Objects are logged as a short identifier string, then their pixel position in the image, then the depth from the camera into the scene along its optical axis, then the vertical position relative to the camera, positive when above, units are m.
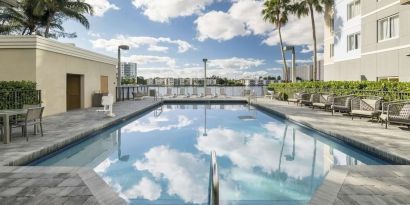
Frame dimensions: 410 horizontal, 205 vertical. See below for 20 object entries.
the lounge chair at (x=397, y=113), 9.23 -0.55
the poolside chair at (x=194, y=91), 29.04 +0.34
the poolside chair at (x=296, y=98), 18.93 -0.21
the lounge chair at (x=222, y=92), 28.66 +0.25
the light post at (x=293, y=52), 25.01 +3.48
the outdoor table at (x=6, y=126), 7.46 -0.79
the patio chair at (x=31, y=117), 7.83 -0.60
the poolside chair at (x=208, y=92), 27.87 +0.24
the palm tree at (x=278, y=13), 32.06 +8.56
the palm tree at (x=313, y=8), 26.88 +7.73
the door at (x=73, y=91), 16.89 +0.14
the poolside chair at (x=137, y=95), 24.11 -0.05
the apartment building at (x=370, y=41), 16.42 +3.45
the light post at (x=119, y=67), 21.93 +1.95
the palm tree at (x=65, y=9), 27.39 +7.72
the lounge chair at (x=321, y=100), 14.79 -0.26
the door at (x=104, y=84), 19.92 +0.65
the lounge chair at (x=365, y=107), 11.06 -0.44
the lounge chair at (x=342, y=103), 12.87 -0.34
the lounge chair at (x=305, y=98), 17.65 -0.17
